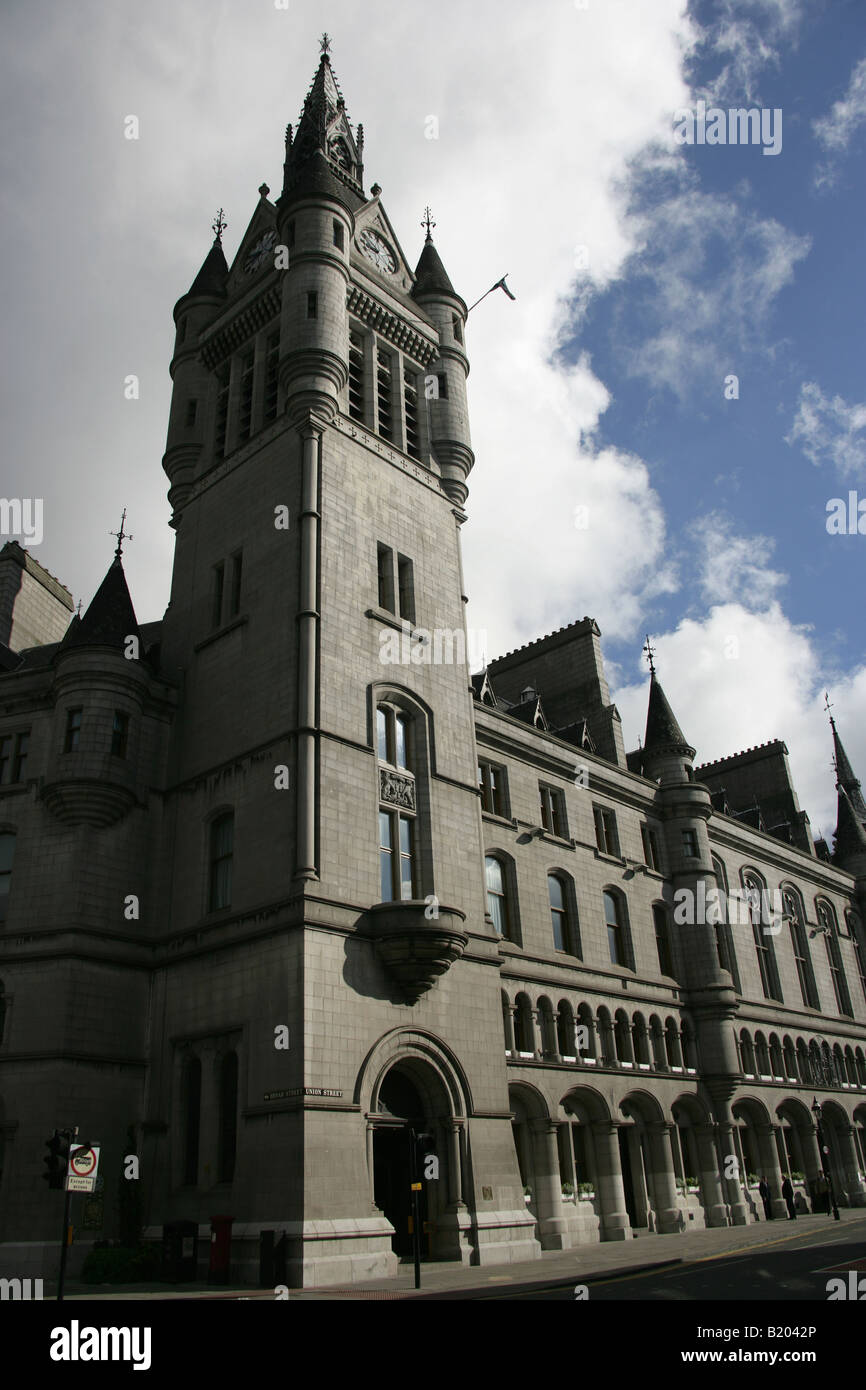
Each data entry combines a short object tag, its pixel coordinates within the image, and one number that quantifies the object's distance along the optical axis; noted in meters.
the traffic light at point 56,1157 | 18.77
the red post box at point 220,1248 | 23.17
